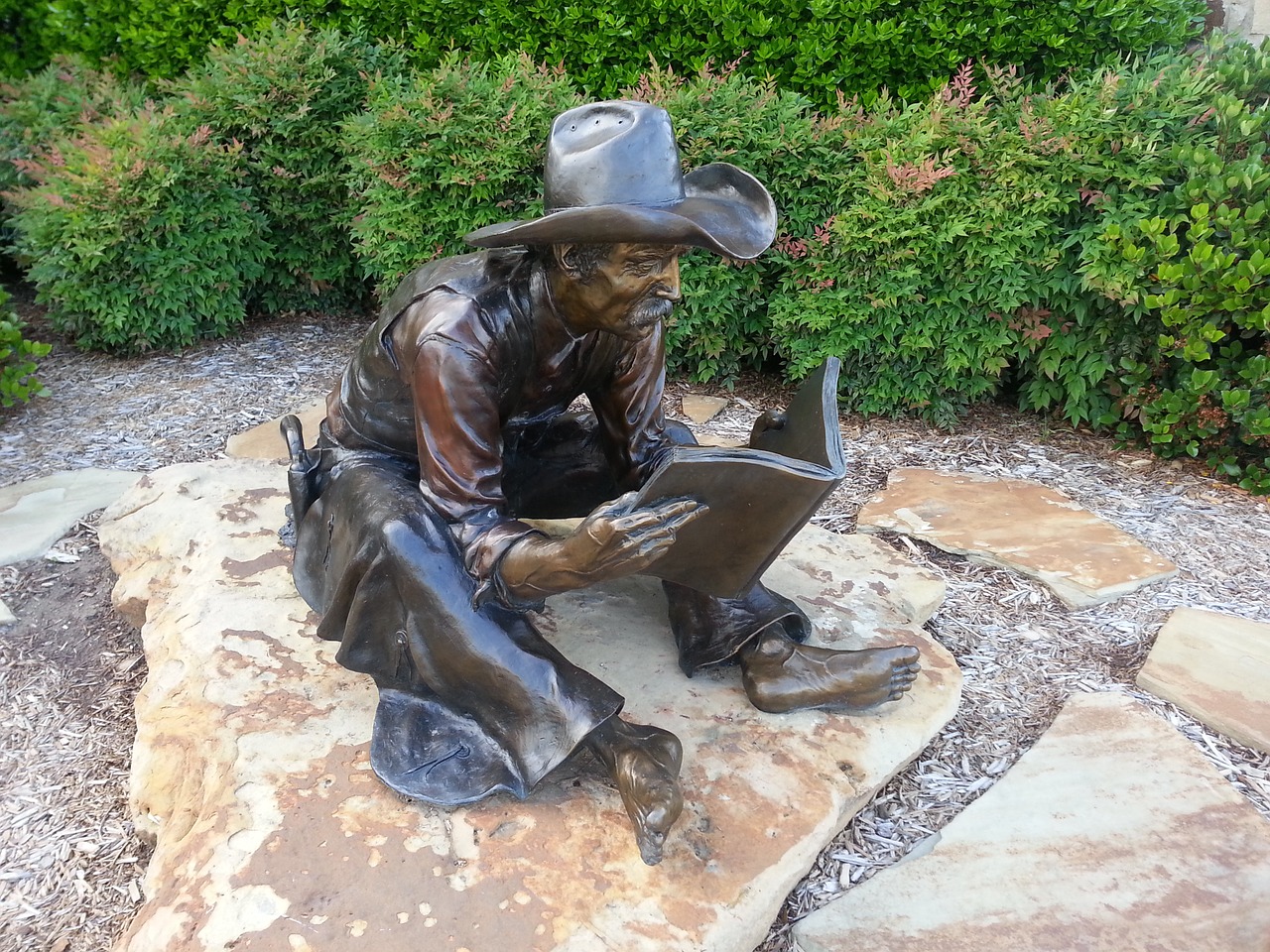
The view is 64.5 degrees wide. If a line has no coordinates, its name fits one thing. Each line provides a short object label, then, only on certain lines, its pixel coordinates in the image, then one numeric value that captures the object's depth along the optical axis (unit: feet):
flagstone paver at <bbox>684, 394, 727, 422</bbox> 16.30
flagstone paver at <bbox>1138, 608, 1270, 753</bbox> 9.57
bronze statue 6.86
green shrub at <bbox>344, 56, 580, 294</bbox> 15.90
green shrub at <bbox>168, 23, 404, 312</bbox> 18.83
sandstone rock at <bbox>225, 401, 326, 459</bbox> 15.10
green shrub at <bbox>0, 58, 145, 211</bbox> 21.02
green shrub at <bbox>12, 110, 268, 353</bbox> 17.47
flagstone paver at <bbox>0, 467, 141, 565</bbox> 13.06
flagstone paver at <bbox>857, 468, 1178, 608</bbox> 11.89
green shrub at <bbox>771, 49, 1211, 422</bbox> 13.74
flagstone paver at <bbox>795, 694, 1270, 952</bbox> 7.22
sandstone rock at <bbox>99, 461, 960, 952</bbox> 6.61
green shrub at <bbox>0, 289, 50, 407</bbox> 16.53
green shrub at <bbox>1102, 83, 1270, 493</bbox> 13.06
